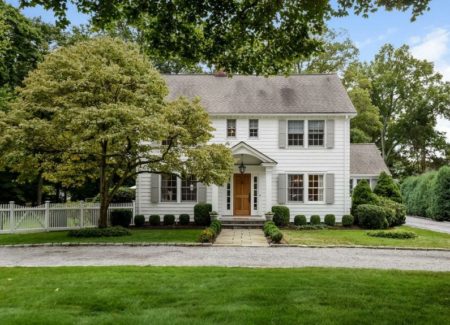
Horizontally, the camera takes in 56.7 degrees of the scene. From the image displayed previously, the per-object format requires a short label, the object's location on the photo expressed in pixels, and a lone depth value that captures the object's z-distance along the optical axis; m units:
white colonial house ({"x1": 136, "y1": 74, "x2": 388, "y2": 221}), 21.16
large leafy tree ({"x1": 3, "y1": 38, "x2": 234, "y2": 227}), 14.73
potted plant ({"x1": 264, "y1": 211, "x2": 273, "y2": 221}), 19.69
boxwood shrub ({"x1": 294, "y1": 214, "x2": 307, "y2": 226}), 20.45
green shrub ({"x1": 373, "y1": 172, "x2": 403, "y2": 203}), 23.50
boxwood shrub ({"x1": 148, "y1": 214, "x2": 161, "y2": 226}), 20.48
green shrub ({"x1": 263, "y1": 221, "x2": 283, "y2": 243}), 14.33
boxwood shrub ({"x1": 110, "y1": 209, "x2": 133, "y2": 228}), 20.08
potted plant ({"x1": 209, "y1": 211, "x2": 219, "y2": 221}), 19.70
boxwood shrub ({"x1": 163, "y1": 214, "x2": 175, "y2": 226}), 20.56
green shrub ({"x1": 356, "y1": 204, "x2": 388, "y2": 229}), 19.78
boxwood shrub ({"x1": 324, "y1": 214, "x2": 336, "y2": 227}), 20.61
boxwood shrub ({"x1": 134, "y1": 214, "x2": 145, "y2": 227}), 20.44
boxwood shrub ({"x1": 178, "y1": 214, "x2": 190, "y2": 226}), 20.52
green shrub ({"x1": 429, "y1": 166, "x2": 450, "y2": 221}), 25.86
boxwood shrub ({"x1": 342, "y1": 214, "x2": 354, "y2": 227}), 20.41
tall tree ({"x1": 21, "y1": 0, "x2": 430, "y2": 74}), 8.51
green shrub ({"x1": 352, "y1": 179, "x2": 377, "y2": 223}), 21.12
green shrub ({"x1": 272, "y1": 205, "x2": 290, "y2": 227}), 20.23
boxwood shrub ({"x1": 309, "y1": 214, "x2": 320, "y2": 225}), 20.70
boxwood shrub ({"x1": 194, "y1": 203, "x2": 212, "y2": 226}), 20.16
